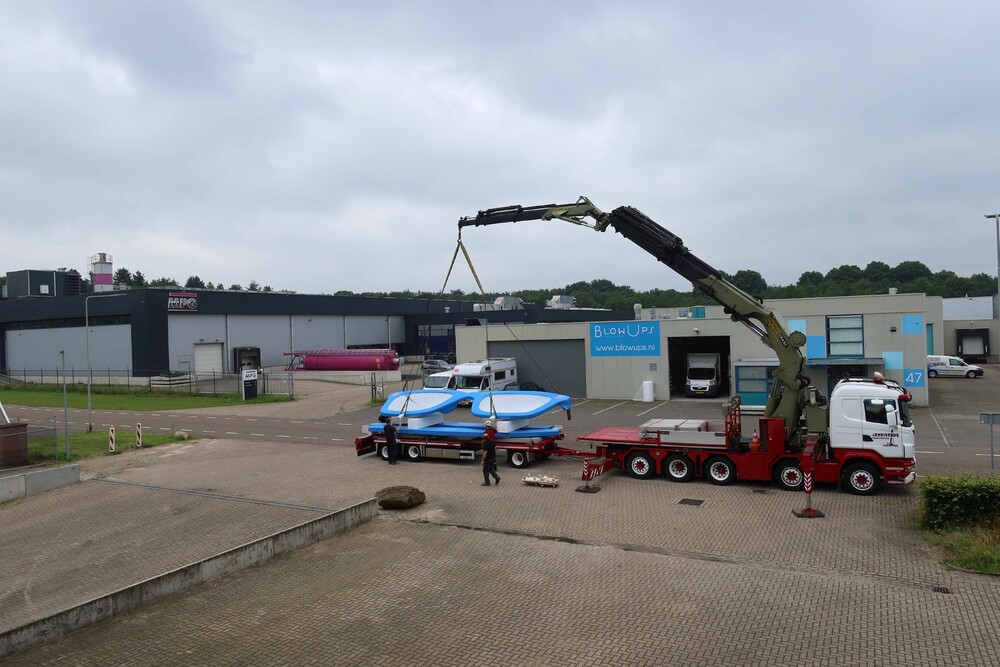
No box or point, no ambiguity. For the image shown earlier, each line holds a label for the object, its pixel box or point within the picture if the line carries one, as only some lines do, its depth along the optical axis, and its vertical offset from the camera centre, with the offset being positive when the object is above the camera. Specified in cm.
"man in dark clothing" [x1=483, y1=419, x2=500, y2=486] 1680 -312
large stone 1474 -367
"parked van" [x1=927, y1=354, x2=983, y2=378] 4291 -285
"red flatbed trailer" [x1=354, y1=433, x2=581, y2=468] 1912 -344
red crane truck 1466 -250
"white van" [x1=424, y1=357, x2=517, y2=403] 3388 -229
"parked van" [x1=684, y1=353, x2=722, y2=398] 3422 -244
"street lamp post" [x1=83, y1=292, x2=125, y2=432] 4932 +260
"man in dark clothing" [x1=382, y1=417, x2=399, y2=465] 1984 -321
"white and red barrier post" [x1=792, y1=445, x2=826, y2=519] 1329 -356
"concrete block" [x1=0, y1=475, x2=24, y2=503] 1717 -379
